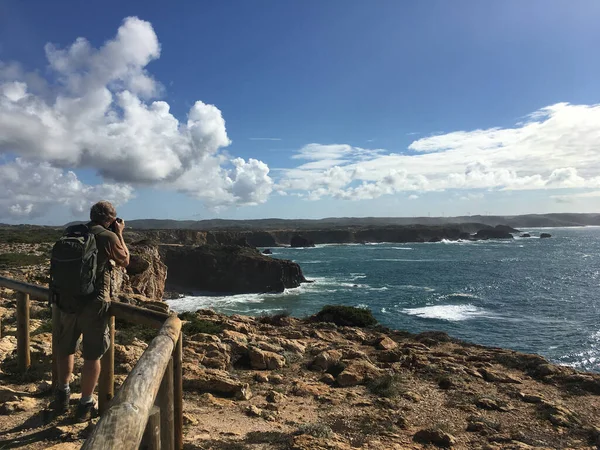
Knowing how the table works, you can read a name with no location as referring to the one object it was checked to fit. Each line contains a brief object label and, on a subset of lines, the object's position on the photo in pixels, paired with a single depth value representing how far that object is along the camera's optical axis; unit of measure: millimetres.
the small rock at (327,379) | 9448
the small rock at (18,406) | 4840
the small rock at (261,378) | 8820
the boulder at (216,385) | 7266
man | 4277
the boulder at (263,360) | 9742
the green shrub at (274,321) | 18580
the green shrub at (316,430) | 5832
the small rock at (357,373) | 9359
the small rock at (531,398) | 9594
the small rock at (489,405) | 8742
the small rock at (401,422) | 7062
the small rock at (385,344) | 14531
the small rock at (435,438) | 6555
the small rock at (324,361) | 10383
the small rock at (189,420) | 5590
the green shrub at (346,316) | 22031
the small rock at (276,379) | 8875
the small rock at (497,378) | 11438
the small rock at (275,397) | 7520
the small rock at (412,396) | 8701
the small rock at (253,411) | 6551
